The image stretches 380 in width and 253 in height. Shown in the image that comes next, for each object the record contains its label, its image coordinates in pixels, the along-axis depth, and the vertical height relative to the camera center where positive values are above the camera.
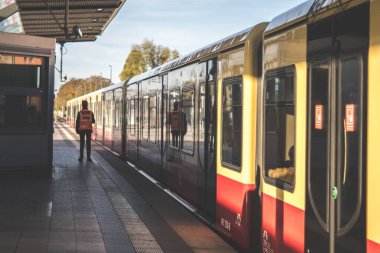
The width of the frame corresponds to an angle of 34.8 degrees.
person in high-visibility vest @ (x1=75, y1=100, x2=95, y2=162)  18.41 -0.52
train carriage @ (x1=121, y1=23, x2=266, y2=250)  6.64 -0.28
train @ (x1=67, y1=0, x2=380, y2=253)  4.07 -0.19
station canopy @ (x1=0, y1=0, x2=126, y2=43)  16.92 +3.05
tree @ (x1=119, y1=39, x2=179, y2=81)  66.44 +5.98
